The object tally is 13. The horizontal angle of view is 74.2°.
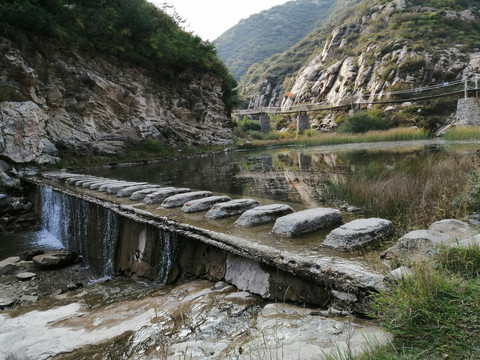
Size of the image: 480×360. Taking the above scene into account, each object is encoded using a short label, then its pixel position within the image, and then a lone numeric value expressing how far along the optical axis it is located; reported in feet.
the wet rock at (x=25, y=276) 13.05
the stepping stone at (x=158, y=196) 13.12
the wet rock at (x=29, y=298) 10.84
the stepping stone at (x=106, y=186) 17.35
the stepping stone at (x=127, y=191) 15.43
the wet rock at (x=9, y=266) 13.91
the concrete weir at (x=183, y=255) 5.39
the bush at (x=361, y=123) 85.46
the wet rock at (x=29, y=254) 15.95
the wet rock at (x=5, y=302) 10.14
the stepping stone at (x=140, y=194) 14.12
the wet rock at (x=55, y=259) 14.21
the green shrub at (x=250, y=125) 143.39
